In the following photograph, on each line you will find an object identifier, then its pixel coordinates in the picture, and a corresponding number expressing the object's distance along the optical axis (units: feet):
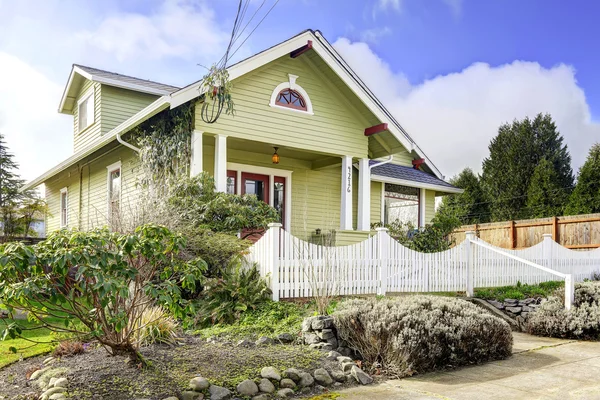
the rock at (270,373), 15.66
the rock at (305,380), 15.88
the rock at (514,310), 30.25
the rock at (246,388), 14.78
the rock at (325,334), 19.57
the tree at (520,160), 92.17
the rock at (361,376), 16.77
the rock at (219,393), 14.33
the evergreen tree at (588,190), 70.08
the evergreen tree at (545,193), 86.28
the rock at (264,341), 19.59
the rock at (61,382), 14.19
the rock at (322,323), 19.76
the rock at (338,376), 16.71
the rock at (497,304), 30.45
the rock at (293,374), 15.96
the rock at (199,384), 14.49
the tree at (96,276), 13.58
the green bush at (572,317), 25.81
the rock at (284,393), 15.05
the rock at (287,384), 15.57
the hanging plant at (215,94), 31.50
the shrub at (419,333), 18.30
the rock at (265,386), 15.06
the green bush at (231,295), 23.39
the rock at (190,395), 14.12
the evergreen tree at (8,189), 60.59
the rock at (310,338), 19.76
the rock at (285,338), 20.21
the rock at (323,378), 16.30
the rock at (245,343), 19.45
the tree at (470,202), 102.60
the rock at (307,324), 20.20
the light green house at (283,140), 35.73
